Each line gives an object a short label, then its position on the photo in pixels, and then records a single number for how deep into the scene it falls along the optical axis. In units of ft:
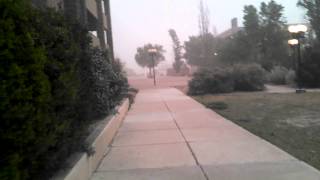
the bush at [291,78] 68.15
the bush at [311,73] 64.16
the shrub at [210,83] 61.00
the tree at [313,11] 95.41
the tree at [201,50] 158.53
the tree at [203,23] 160.17
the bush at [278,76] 75.78
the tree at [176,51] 197.18
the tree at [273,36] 105.88
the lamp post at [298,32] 56.70
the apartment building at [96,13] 28.47
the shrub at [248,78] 64.23
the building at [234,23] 237.09
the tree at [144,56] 234.24
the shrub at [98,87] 17.17
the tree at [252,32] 109.44
